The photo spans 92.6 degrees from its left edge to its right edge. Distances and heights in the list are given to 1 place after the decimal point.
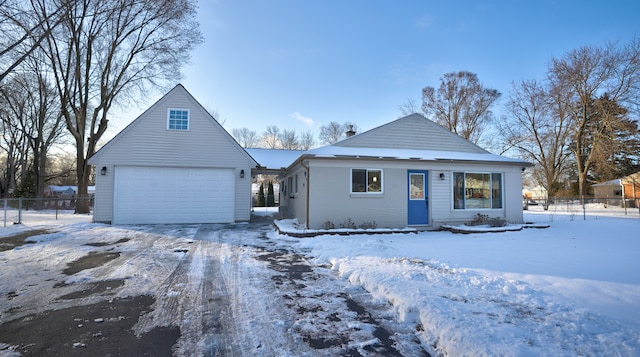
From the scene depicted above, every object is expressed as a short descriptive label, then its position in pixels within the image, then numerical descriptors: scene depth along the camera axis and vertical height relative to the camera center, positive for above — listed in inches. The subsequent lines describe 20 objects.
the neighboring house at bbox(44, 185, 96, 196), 1846.7 +20.4
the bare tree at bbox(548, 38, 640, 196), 871.1 +343.3
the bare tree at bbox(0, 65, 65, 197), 953.0 +250.2
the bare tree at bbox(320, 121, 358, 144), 1603.1 +332.0
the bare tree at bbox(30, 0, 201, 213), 643.5 +316.7
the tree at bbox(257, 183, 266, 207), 1118.4 -21.0
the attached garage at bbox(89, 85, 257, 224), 485.7 +39.1
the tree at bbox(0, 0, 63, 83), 425.4 +237.0
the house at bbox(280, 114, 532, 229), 400.2 +20.9
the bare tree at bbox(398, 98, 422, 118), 1236.5 +360.7
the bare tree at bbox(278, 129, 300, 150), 1732.3 +315.3
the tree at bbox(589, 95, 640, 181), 877.2 +187.5
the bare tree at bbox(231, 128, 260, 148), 1720.0 +329.3
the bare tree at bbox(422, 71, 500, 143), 1142.3 +347.8
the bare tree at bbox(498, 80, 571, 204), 1117.7 +252.9
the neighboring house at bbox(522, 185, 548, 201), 2407.1 +43.0
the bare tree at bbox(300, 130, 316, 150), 1717.5 +314.0
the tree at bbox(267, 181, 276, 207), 1115.3 -20.7
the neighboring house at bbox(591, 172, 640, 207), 1024.9 +31.6
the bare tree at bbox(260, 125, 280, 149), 1750.7 +328.2
